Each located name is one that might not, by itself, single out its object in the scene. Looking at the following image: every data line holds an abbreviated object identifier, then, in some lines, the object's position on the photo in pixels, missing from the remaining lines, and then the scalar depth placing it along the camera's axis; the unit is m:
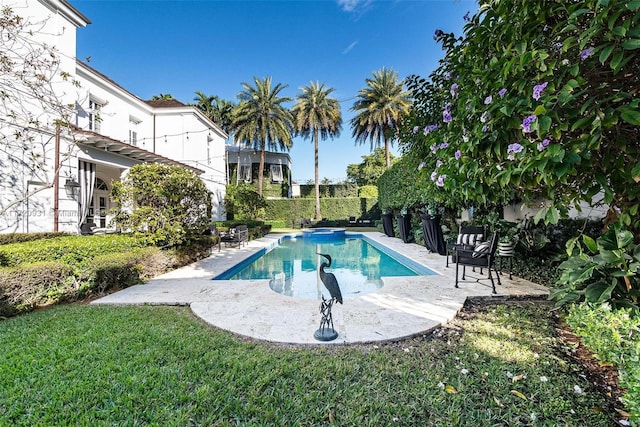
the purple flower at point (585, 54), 2.04
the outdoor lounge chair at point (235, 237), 12.45
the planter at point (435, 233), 9.45
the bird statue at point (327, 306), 3.50
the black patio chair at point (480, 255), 5.42
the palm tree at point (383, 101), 22.56
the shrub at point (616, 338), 1.91
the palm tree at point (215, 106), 31.80
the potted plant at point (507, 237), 5.94
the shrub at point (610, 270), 2.60
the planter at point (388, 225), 16.70
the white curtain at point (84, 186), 10.31
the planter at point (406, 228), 13.66
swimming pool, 7.07
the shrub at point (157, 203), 7.70
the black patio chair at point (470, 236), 6.77
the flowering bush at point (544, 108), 1.88
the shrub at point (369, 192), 28.83
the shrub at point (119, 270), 5.38
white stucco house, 7.53
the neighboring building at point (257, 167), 31.75
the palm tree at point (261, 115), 24.30
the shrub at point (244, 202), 19.09
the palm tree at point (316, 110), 24.62
